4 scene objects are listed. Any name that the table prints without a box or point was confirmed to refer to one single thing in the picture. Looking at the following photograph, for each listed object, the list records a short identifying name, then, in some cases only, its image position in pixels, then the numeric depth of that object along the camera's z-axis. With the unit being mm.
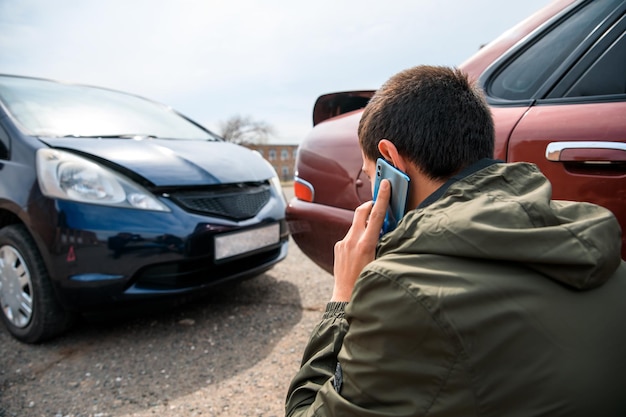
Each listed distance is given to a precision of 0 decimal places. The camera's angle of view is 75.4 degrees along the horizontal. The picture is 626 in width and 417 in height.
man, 639
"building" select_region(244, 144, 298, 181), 63062
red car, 1212
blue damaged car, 1979
